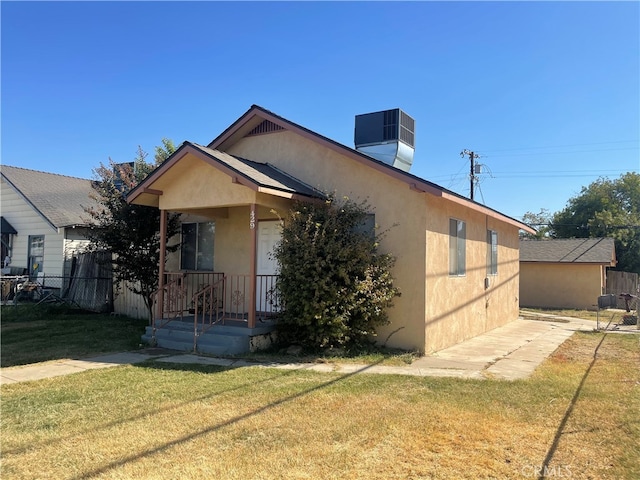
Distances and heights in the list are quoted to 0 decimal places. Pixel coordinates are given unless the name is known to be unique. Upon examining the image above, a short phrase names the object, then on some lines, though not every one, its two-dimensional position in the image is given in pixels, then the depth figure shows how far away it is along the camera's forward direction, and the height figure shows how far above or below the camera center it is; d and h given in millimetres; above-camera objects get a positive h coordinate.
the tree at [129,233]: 12133 +768
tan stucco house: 9359 +1185
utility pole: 30833 +6592
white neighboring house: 16078 +1359
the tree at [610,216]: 33844 +4889
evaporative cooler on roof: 13062 +3793
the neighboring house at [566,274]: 23172 -184
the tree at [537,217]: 57847 +6700
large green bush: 8445 -236
